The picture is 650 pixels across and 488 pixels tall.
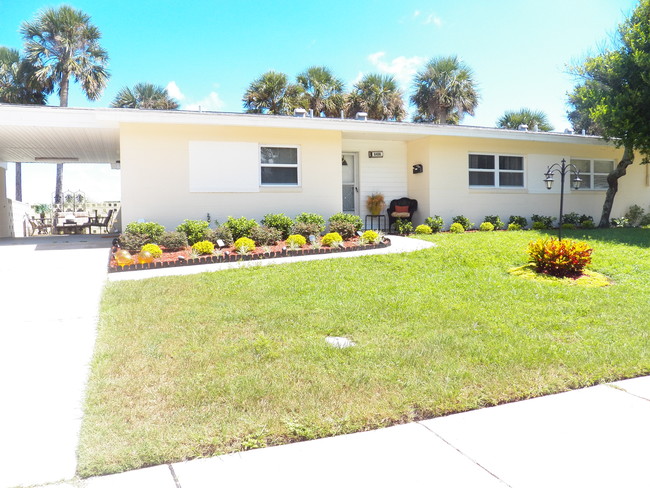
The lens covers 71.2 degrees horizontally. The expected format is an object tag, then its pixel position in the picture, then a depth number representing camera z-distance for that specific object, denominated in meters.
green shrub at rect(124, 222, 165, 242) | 9.86
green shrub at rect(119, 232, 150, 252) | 9.30
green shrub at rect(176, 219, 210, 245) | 10.06
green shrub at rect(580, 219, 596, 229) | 14.37
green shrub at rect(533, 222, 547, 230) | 13.67
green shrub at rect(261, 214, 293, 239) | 10.77
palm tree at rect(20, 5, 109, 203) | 21.09
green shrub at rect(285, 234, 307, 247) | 9.55
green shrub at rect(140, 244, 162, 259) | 8.62
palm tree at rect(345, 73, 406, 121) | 22.98
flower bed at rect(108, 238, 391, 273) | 7.92
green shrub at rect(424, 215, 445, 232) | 12.66
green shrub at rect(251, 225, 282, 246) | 9.95
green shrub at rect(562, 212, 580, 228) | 14.44
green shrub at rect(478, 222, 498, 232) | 13.08
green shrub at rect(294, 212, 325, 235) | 11.02
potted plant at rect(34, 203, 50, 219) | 21.81
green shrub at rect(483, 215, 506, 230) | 13.59
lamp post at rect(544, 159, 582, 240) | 9.19
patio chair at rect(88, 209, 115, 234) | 16.72
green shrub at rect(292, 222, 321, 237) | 10.50
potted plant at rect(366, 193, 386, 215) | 13.61
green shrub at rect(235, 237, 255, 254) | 8.98
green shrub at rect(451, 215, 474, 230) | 13.16
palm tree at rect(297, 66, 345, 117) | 22.56
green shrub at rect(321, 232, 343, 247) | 9.65
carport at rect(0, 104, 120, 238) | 9.71
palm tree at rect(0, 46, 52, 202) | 21.20
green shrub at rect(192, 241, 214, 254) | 8.81
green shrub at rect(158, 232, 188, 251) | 9.48
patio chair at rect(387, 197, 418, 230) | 13.48
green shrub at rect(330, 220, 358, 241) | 10.84
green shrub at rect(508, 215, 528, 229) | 13.91
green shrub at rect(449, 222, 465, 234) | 12.53
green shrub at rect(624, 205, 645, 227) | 15.76
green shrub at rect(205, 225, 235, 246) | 9.96
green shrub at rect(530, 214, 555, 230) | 14.04
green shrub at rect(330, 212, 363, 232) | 11.23
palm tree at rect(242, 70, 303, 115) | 21.75
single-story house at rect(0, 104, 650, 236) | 10.71
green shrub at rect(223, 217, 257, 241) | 10.30
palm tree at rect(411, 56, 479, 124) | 23.36
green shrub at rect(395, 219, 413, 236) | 12.52
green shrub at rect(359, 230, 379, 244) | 9.98
